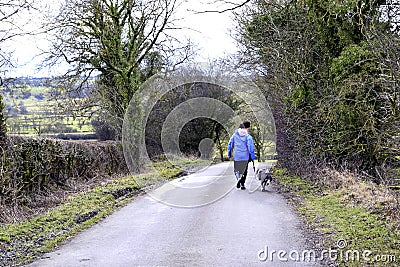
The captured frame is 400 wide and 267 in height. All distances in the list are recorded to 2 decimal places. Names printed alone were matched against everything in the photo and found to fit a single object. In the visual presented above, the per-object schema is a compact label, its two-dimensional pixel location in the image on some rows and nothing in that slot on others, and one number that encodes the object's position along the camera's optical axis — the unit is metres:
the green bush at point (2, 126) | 11.21
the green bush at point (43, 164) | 11.19
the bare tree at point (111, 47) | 22.61
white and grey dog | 15.10
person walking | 15.30
